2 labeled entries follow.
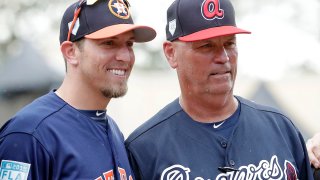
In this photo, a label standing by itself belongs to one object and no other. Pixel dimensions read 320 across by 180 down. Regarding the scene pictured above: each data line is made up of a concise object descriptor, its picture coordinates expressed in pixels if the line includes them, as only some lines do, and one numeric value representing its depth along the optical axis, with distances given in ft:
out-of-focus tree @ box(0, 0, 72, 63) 193.36
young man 26.96
